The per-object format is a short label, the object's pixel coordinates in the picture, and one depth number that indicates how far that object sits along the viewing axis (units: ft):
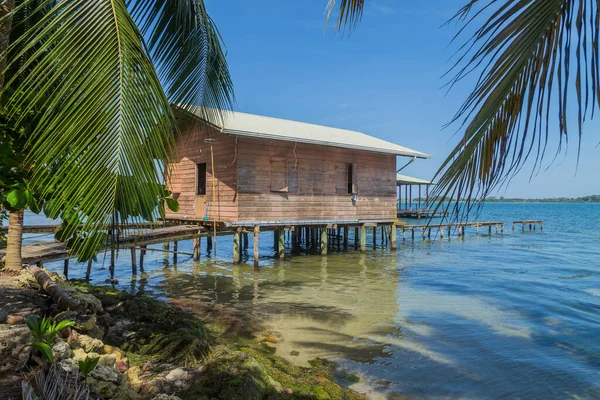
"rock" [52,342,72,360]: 11.46
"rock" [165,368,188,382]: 13.58
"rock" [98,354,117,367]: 12.21
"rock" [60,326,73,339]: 13.66
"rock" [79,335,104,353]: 13.25
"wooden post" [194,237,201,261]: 53.16
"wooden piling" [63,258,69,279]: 39.08
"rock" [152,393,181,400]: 10.83
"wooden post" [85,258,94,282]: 39.00
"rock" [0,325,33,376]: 10.48
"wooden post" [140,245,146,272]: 46.58
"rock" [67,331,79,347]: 13.09
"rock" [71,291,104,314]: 18.79
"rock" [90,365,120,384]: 11.07
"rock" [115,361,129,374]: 12.93
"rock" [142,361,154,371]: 14.29
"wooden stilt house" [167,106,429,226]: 46.16
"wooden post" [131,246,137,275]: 42.01
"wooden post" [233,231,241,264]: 50.52
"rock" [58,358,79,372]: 10.62
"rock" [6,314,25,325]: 13.33
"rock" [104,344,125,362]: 13.88
